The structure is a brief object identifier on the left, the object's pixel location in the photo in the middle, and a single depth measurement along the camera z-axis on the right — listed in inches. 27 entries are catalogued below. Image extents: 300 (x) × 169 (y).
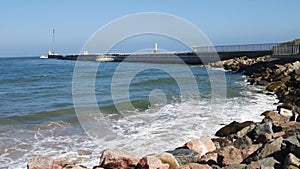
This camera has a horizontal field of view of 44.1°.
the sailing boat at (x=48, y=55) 4387.1
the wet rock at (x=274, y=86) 759.8
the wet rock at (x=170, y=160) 244.7
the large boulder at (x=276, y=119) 369.4
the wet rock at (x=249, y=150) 255.7
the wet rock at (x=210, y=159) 251.9
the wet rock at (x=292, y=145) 210.9
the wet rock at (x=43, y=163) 255.0
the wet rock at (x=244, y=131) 331.9
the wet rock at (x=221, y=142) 318.1
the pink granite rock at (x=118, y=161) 246.1
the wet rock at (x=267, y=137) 291.9
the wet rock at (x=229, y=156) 244.1
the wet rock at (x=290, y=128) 271.4
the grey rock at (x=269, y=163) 211.5
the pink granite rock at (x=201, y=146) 289.6
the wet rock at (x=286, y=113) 406.3
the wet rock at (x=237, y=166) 215.1
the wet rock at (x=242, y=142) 296.2
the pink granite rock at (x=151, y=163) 230.1
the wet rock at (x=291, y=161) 194.4
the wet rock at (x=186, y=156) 262.5
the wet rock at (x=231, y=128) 375.7
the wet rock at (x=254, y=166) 205.8
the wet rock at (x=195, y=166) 230.2
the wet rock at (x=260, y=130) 315.9
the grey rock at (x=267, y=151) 231.0
